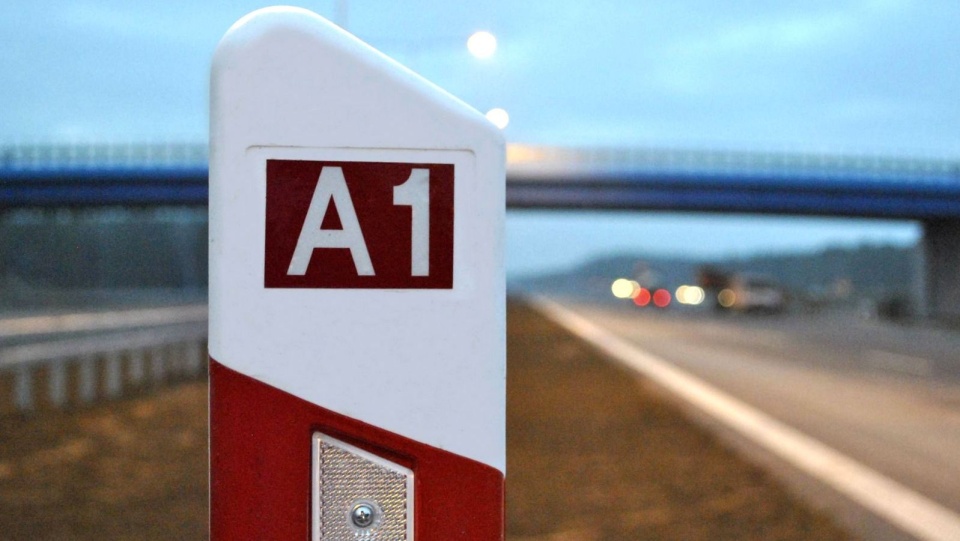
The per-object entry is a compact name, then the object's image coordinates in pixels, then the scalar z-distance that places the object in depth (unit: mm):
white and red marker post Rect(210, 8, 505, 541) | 1530
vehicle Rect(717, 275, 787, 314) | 58000
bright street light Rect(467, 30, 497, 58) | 9828
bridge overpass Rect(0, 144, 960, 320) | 42594
